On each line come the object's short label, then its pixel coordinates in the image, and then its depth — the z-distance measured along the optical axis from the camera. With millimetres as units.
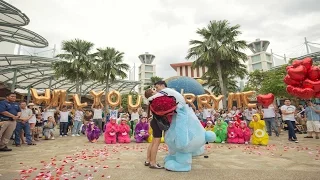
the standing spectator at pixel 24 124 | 6488
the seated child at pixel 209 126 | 7223
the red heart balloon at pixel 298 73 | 3287
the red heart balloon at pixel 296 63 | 3420
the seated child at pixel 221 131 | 6969
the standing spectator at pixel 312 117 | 7398
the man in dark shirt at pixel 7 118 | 5473
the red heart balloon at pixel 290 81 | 3382
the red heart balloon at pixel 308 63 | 3321
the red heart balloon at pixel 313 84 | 3148
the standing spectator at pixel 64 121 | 9305
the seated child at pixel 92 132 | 7523
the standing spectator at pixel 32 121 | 7371
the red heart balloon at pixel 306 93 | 3170
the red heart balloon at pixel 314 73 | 3217
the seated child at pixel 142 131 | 7379
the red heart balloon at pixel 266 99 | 7153
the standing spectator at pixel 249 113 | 10023
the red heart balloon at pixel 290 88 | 3421
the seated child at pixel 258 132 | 6291
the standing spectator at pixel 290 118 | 6945
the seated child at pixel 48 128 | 8508
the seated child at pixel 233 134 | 6816
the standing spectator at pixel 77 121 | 9609
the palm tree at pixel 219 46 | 16578
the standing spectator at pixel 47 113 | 8836
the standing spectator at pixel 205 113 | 10258
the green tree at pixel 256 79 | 27783
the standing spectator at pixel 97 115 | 9586
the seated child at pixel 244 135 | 6750
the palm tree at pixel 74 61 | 17938
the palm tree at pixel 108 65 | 19344
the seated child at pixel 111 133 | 7278
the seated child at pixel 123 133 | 7430
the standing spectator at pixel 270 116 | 8164
